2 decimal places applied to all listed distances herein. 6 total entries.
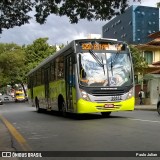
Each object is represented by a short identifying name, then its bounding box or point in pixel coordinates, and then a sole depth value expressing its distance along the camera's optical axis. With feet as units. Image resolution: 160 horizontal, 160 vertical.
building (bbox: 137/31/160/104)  84.65
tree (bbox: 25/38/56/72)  130.23
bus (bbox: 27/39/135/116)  28.96
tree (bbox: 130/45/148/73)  74.43
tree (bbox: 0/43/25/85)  123.09
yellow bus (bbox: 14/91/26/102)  136.51
